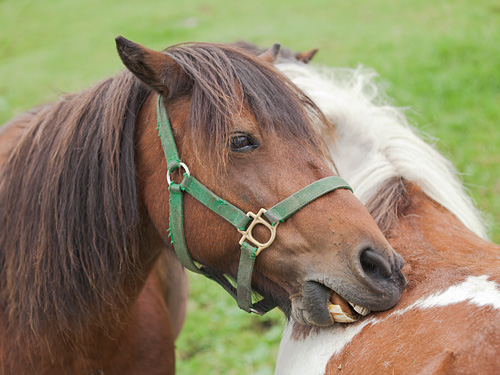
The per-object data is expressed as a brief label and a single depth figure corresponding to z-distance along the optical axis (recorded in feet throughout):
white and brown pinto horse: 4.53
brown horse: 5.07
